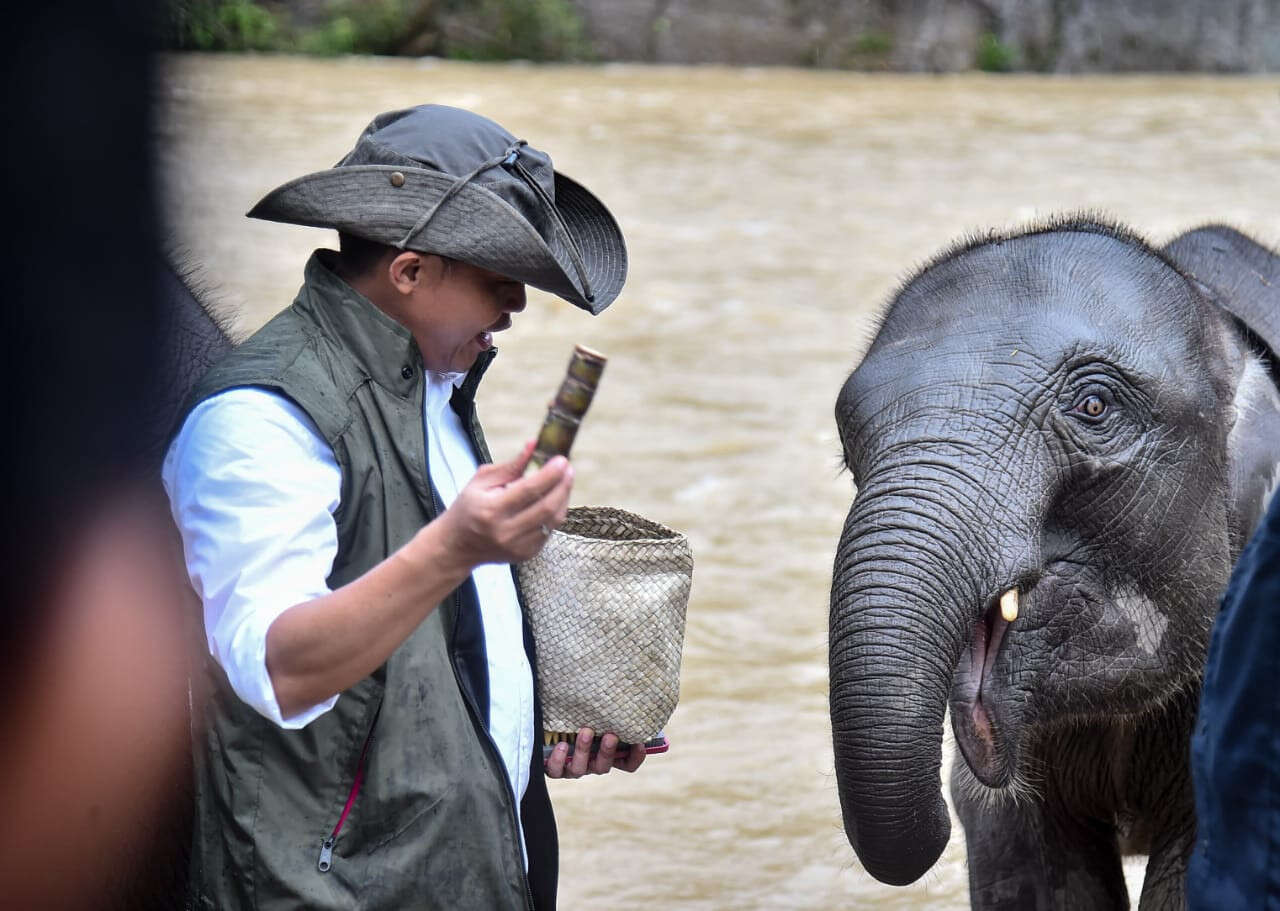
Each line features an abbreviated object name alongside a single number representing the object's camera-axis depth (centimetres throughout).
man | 406
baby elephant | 457
